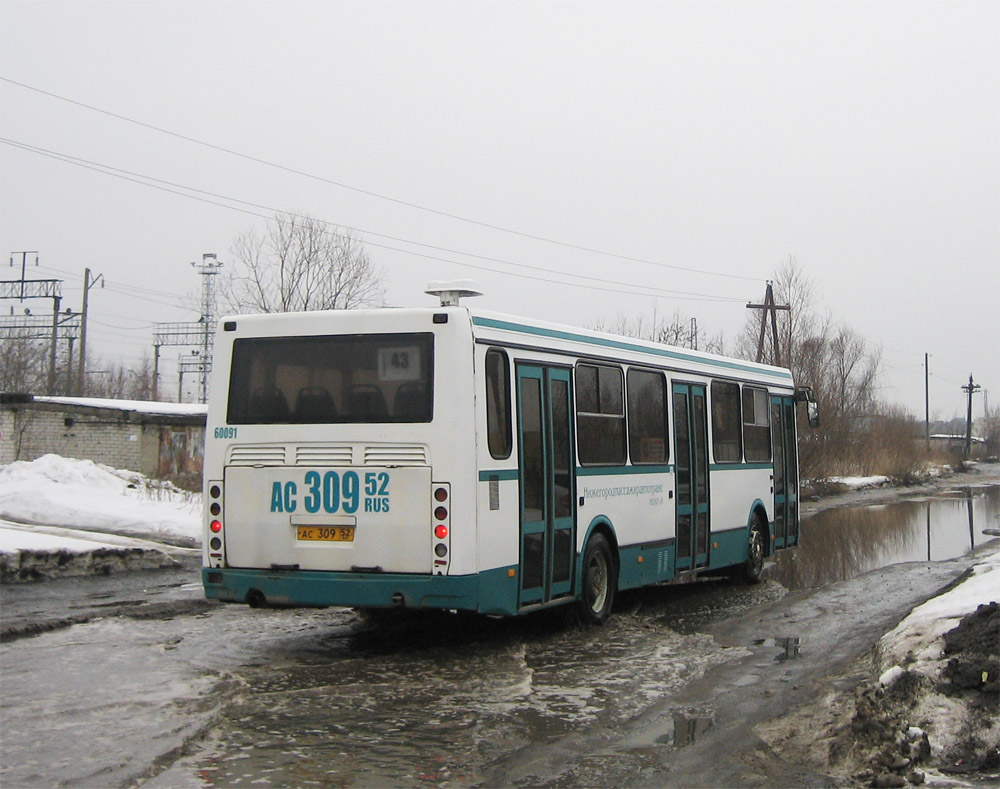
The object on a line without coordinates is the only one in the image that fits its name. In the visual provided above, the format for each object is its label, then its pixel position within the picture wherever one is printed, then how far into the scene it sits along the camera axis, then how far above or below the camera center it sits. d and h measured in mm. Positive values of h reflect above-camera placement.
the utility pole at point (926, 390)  95362 +8000
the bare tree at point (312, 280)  41906 +7749
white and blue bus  9070 +192
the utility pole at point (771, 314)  42688 +6472
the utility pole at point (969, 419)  103250 +5825
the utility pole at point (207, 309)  62719 +10266
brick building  35844 +1818
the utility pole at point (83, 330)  55197 +7903
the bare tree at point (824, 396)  44406 +3717
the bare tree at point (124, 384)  84625 +8427
